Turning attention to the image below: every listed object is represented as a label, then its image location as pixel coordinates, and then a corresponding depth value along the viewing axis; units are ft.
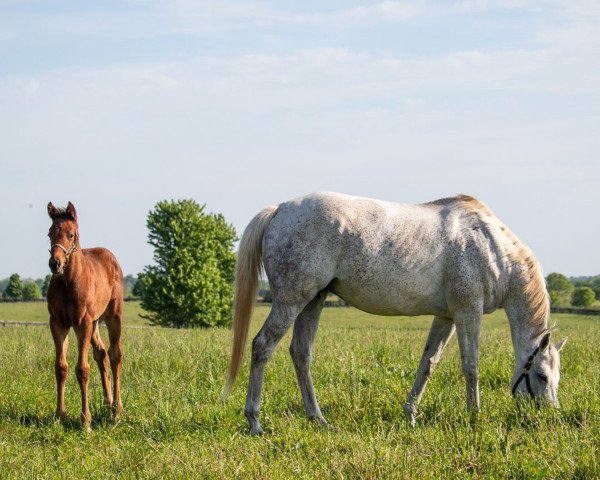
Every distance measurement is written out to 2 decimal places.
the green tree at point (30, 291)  292.45
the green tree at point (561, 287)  266.86
